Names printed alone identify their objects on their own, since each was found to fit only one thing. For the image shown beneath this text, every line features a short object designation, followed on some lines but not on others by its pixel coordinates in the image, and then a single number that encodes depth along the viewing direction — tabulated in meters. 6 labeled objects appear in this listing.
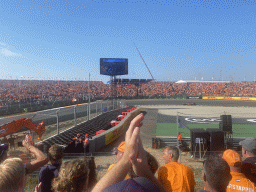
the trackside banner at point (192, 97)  58.93
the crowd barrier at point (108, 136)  11.25
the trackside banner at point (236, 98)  52.86
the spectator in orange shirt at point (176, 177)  2.54
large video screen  48.44
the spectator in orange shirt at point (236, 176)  2.52
